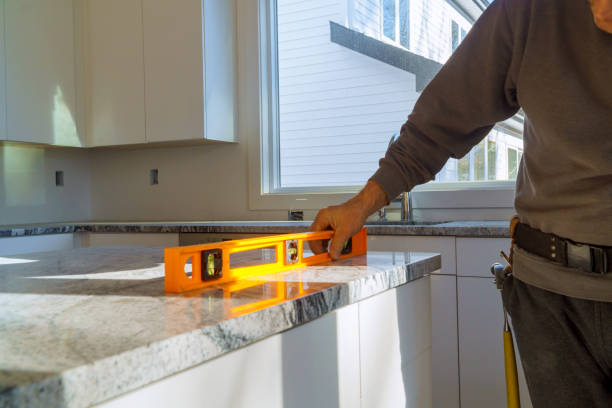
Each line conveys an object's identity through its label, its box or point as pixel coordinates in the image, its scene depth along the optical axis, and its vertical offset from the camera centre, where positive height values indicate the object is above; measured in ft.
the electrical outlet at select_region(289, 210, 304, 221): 9.71 -0.31
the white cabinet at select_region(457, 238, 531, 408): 6.44 -1.55
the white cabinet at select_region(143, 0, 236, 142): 9.46 +2.27
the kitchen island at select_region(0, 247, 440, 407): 1.47 -0.45
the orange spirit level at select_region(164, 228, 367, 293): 2.38 -0.31
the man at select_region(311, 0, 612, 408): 2.78 +0.08
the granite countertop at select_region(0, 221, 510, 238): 6.56 -0.44
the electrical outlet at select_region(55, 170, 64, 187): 11.43 +0.49
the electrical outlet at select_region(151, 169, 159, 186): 11.23 +0.46
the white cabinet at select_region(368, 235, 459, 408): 6.66 -1.59
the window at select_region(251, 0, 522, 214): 9.11 +1.85
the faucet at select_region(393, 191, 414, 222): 8.44 -0.20
